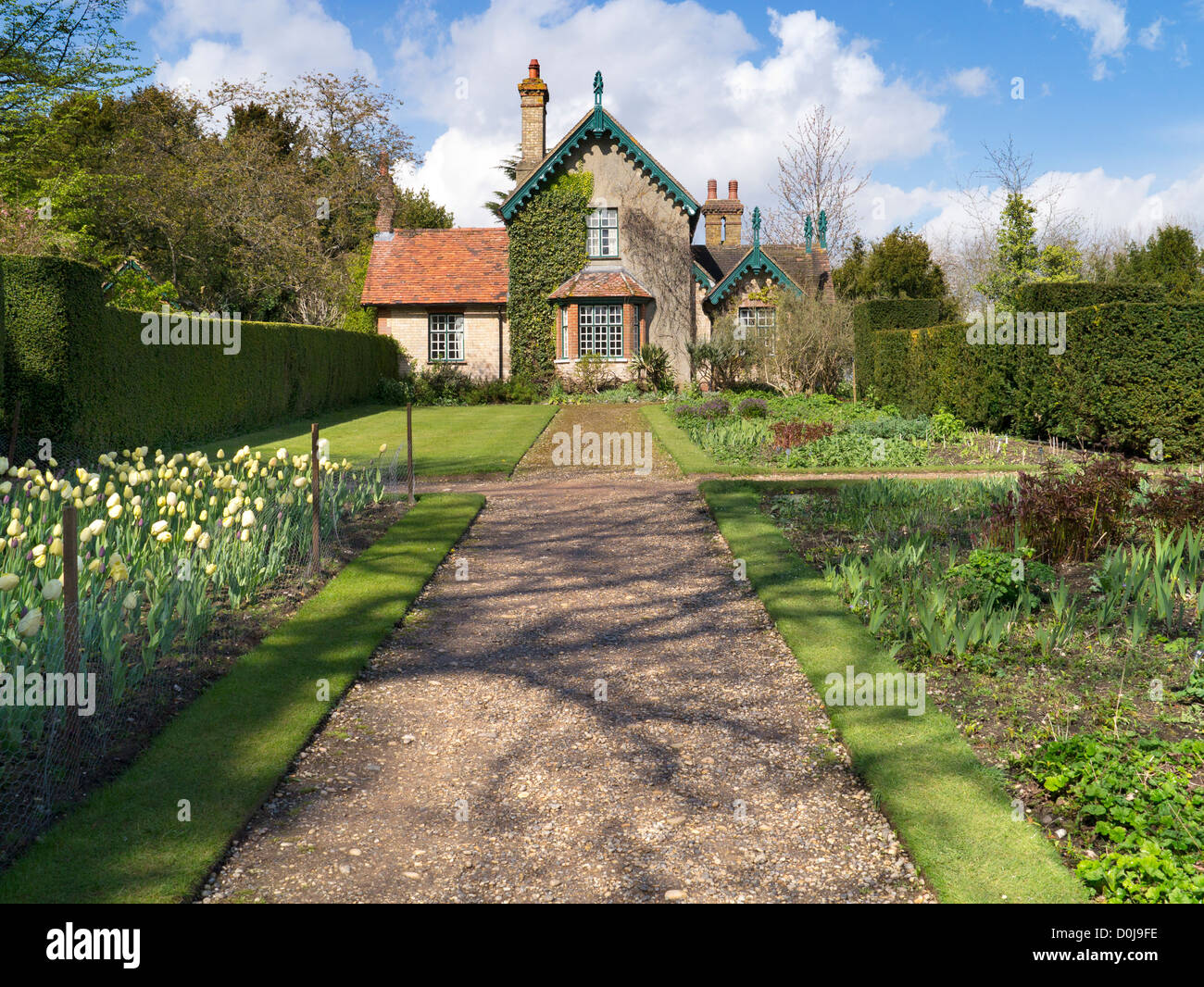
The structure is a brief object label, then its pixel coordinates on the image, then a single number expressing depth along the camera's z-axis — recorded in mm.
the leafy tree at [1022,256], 28031
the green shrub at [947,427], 16188
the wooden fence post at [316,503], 7598
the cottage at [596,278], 29359
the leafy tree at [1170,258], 32469
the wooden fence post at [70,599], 4145
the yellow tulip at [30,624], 3908
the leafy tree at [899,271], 39375
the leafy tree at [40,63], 23344
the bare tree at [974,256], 30922
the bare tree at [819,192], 39719
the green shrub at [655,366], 29219
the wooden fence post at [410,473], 10820
